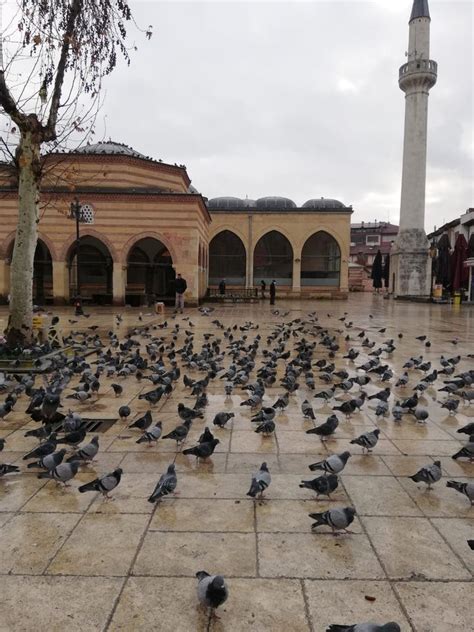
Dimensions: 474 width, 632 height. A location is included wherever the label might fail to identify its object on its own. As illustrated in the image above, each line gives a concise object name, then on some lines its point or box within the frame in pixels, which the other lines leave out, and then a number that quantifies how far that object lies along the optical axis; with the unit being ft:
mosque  84.99
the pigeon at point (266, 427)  18.82
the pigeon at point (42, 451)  15.41
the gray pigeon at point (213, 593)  8.80
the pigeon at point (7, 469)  14.39
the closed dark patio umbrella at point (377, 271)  153.89
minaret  129.39
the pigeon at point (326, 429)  18.03
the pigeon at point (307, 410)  20.70
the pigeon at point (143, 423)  18.92
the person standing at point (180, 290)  79.92
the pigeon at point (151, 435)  17.47
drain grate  19.97
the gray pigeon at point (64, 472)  13.96
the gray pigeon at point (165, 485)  13.07
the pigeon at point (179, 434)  17.42
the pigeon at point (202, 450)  15.98
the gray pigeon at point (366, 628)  7.72
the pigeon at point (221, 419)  19.74
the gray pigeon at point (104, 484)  13.13
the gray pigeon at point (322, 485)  13.12
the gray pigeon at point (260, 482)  13.24
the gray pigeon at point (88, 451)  15.71
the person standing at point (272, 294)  105.09
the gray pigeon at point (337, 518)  11.47
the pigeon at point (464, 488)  13.15
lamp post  68.55
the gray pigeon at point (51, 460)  14.44
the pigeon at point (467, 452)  15.87
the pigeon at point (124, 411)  20.58
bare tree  32.01
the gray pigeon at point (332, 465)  14.31
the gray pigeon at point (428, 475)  13.89
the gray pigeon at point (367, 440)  16.61
